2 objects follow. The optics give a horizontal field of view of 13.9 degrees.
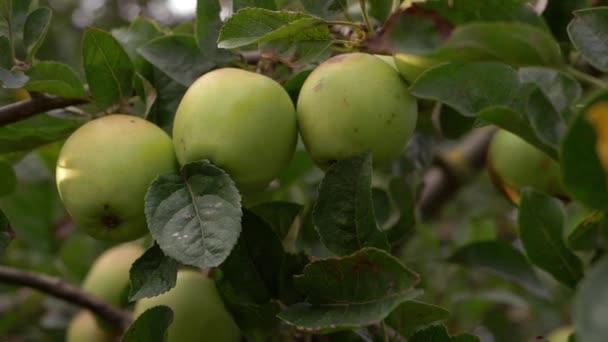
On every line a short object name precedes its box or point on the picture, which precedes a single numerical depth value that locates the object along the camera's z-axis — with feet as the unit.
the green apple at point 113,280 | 4.75
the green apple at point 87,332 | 4.72
